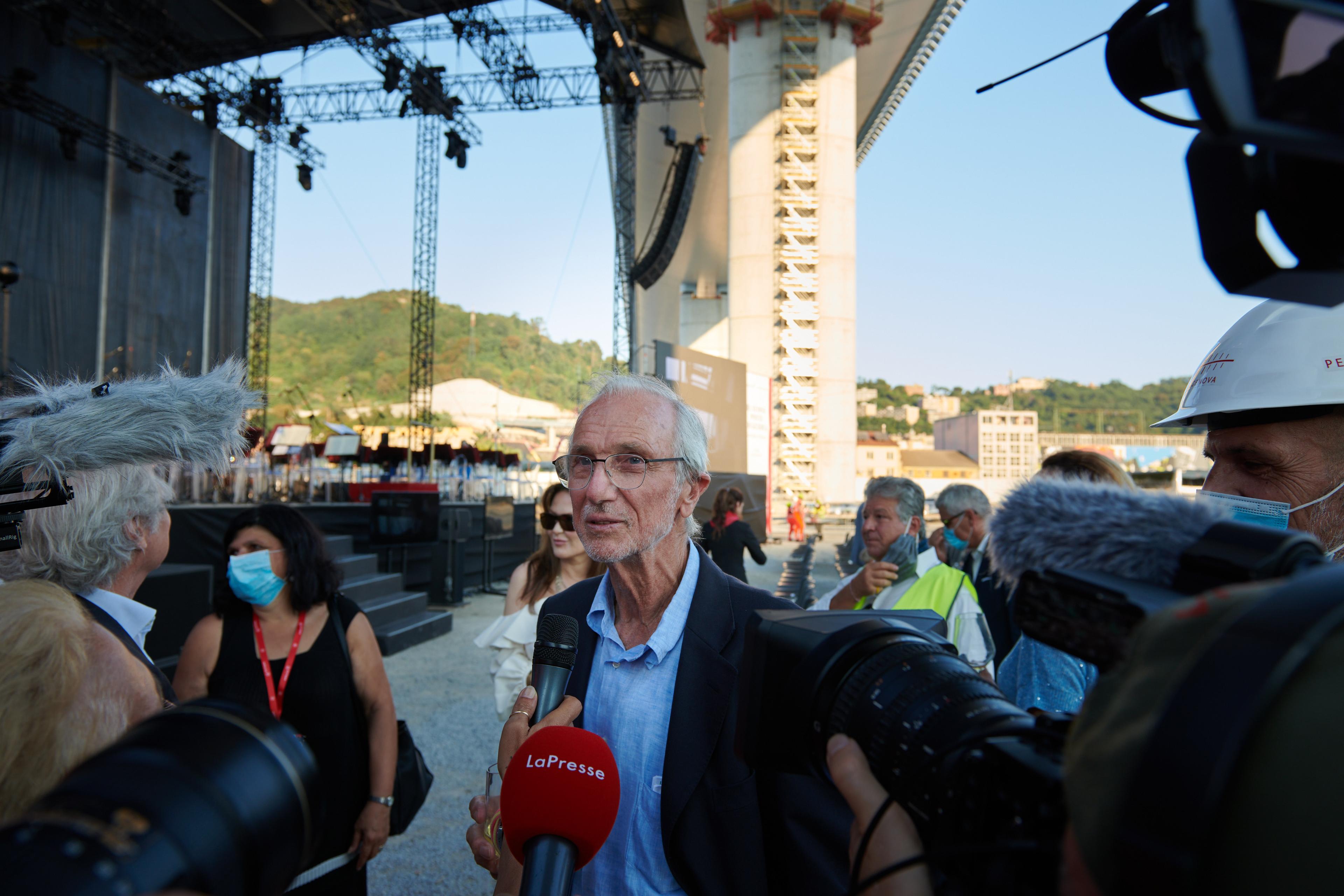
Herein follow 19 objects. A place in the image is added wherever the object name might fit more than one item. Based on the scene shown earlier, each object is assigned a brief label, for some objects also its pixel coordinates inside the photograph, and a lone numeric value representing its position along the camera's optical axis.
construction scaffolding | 23.31
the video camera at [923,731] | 0.57
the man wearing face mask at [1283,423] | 1.33
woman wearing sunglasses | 2.94
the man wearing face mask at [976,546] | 3.34
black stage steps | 7.57
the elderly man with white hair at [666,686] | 1.43
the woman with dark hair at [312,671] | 2.42
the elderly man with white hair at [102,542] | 1.58
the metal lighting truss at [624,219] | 22.88
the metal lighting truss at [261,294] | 25.44
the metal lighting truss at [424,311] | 23.64
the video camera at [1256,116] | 0.49
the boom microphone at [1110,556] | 0.54
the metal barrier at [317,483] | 11.62
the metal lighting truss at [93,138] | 13.80
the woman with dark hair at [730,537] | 6.27
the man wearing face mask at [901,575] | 2.89
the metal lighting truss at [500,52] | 16.45
